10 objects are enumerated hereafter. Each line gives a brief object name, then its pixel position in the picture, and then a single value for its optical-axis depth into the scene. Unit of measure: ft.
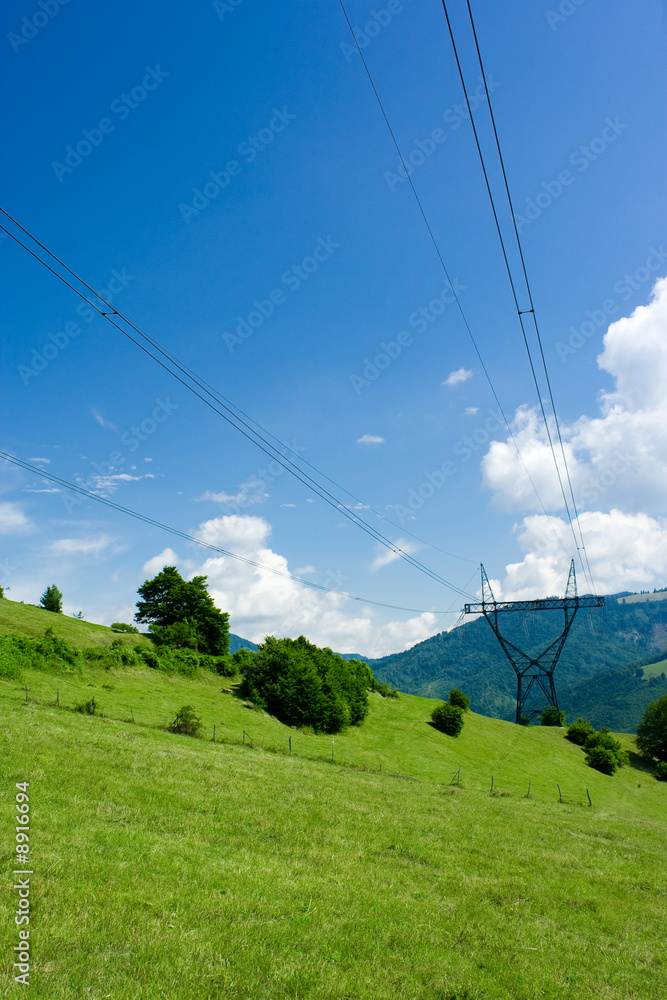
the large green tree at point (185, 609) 252.62
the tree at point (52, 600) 267.39
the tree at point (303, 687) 184.14
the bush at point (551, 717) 299.99
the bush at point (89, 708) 109.50
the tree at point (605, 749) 222.89
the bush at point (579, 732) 258.43
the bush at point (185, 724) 114.93
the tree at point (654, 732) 274.98
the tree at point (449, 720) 216.13
